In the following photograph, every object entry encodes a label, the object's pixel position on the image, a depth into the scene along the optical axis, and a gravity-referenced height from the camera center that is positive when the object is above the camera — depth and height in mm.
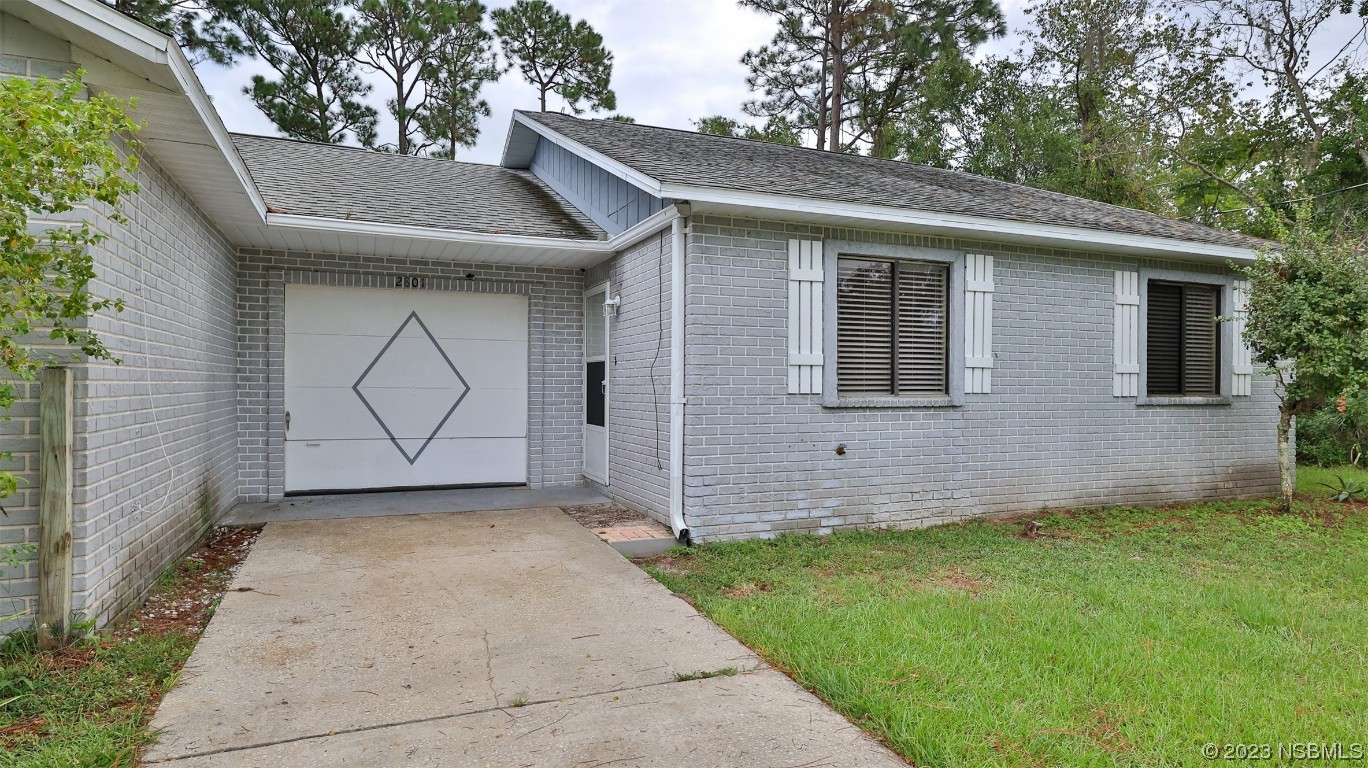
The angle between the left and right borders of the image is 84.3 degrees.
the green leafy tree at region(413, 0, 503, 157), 17109 +6717
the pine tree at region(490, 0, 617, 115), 17547 +7613
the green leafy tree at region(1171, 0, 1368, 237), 15328 +5832
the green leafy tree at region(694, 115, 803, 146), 19031 +6256
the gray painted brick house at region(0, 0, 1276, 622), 5527 +318
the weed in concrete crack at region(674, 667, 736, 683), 3177 -1275
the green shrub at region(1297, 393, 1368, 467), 11641 -922
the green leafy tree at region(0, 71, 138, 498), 2664 +674
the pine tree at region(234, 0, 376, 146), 15188 +6466
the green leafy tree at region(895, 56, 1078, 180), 16969 +5925
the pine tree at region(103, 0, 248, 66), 13998 +6607
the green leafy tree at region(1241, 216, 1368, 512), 6773 +593
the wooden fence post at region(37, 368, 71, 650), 3246 -568
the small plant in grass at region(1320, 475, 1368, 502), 8195 -1240
